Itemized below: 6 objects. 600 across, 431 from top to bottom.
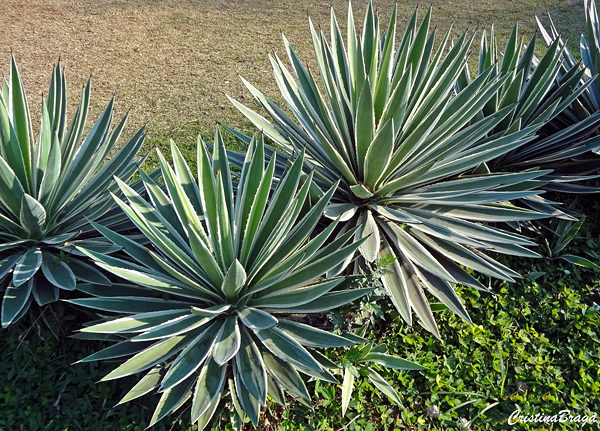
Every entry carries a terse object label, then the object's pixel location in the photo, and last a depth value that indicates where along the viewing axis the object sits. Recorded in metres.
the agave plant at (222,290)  2.18
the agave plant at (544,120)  3.36
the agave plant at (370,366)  2.45
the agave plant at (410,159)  2.75
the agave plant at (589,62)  3.65
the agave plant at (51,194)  2.61
